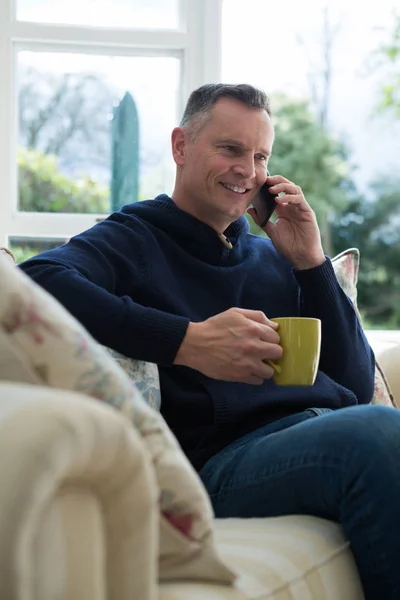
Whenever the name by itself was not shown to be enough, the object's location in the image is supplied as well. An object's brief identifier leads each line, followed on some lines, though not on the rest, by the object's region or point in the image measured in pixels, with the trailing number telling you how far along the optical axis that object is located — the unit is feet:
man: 5.75
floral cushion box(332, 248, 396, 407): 7.83
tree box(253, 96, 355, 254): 30.99
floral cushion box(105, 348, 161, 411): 6.56
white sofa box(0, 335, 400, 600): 3.73
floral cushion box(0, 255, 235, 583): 4.68
